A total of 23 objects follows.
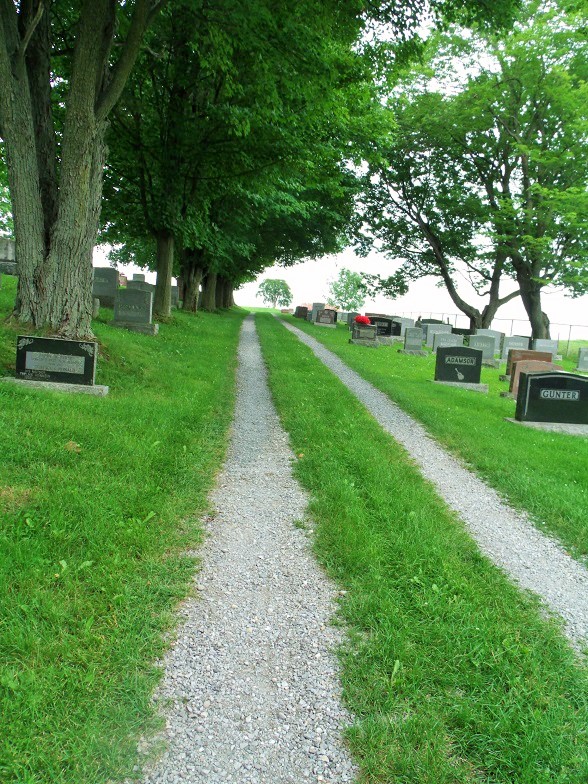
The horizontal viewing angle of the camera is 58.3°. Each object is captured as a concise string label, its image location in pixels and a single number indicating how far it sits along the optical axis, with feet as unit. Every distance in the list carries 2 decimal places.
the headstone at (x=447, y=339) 59.77
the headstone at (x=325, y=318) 113.19
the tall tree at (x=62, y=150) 25.03
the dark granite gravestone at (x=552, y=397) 29.48
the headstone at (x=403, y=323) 94.02
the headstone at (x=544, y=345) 77.15
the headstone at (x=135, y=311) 45.75
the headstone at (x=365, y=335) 71.61
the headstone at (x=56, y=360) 23.11
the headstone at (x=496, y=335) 77.65
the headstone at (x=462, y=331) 94.05
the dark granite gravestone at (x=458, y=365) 42.96
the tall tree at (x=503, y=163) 79.05
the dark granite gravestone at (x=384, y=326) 91.86
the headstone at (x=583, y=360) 74.79
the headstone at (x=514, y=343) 80.02
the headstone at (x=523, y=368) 40.29
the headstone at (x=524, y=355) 45.68
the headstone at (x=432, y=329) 91.16
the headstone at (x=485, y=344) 63.62
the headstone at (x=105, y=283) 60.34
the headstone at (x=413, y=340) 69.92
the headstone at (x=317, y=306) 126.21
